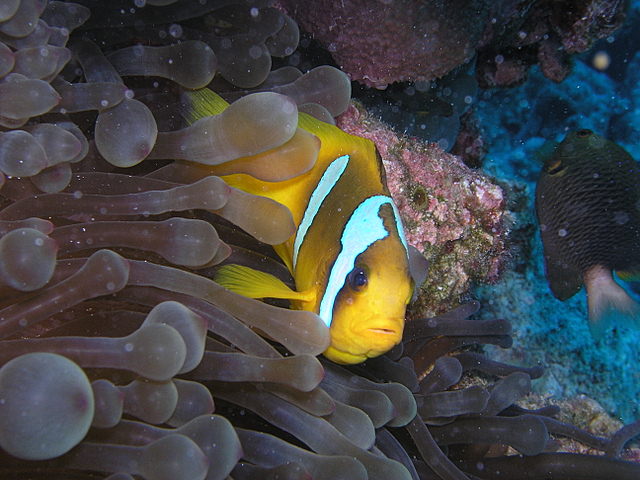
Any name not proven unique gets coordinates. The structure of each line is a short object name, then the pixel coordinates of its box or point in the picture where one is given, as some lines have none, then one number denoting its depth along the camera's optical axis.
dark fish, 0.28
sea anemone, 0.14
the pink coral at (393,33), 0.25
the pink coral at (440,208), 0.26
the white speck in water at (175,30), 0.21
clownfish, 0.17
